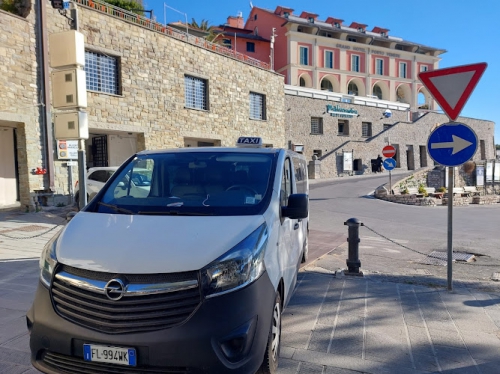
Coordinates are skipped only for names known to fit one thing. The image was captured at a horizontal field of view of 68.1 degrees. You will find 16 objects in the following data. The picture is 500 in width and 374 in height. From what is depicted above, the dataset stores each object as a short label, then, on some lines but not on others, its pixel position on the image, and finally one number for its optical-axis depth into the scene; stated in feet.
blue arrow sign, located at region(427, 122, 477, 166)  15.47
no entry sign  62.54
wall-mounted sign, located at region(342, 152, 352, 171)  114.83
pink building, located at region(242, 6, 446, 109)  148.46
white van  7.23
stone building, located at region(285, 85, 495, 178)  111.65
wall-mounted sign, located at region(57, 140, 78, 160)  47.14
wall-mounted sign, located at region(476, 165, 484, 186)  98.22
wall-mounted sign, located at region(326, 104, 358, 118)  120.67
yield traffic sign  15.40
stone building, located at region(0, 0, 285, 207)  44.11
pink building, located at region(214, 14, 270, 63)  149.28
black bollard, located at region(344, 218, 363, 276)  18.89
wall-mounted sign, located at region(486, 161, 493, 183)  98.78
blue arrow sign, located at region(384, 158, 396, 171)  62.22
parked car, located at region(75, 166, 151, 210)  42.12
